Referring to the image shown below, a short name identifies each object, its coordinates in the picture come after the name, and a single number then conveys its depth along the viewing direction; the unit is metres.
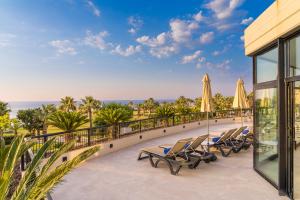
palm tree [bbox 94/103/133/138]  11.12
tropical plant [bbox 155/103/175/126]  11.67
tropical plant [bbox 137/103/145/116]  52.26
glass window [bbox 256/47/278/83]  3.96
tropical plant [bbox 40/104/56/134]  28.14
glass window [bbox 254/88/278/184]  4.02
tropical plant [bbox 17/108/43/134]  27.96
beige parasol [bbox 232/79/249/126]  7.86
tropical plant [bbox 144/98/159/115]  51.30
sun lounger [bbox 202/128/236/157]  6.10
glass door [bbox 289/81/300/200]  3.39
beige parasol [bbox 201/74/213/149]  6.40
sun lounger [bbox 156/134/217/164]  5.14
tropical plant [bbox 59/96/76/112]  36.10
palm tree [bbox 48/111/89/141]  11.92
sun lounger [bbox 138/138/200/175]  4.78
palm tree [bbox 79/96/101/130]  31.25
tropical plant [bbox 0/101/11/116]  19.93
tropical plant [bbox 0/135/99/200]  2.01
